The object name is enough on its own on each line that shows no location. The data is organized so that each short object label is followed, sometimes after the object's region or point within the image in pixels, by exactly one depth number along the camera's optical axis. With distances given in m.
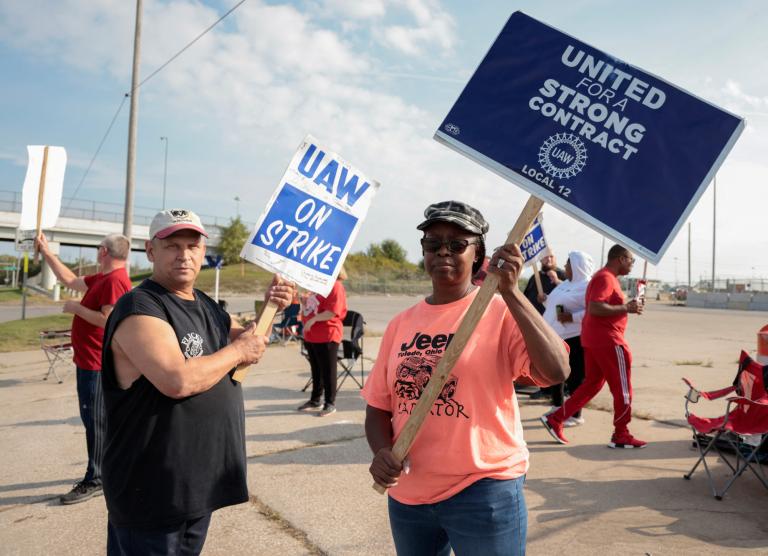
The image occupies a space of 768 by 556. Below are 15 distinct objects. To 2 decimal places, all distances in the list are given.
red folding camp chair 4.09
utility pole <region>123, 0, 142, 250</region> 13.34
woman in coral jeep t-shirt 1.85
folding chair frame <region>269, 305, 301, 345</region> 13.57
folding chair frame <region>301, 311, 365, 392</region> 8.04
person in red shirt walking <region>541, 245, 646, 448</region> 5.23
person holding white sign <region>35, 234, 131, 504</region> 4.13
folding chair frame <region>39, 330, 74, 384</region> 8.75
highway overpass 45.62
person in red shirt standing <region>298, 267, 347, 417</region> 6.58
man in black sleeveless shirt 2.10
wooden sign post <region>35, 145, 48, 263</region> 4.51
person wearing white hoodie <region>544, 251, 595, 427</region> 6.36
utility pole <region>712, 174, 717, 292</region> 49.18
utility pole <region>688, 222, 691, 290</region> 56.57
